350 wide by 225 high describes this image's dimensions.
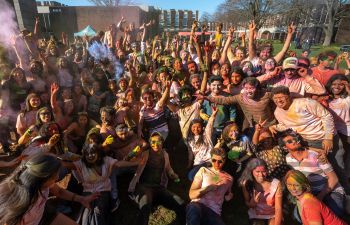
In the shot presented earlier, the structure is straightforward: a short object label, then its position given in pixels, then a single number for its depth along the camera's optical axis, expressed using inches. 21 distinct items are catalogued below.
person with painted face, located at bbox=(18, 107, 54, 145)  168.2
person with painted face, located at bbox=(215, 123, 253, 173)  159.6
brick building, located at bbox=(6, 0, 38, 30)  1090.1
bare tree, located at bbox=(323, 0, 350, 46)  1476.4
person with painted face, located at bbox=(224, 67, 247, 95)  192.5
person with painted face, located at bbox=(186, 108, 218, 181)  164.4
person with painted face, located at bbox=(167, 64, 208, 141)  179.8
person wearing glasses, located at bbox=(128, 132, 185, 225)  140.7
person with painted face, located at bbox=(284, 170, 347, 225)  107.2
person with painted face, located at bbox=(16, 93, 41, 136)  185.9
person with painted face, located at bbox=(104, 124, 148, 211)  159.5
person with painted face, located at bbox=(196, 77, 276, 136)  165.0
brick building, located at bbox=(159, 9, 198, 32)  2266.2
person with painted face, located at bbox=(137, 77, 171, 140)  187.2
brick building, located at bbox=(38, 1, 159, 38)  1520.7
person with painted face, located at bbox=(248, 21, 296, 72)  219.2
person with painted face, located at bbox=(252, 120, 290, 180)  143.8
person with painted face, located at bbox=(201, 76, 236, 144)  182.4
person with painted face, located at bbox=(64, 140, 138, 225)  138.3
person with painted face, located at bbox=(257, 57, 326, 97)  165.8
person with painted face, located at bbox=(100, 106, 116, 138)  172.4
